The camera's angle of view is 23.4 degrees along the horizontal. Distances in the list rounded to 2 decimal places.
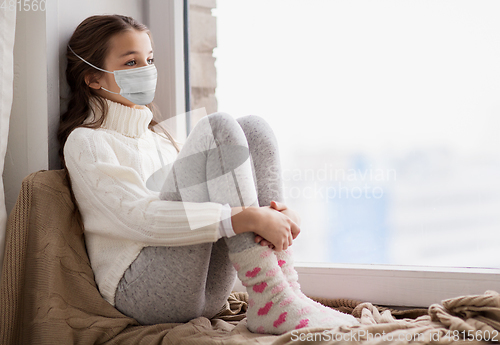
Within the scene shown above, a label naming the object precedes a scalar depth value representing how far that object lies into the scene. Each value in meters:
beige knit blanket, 2.05
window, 2.37
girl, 2.12
